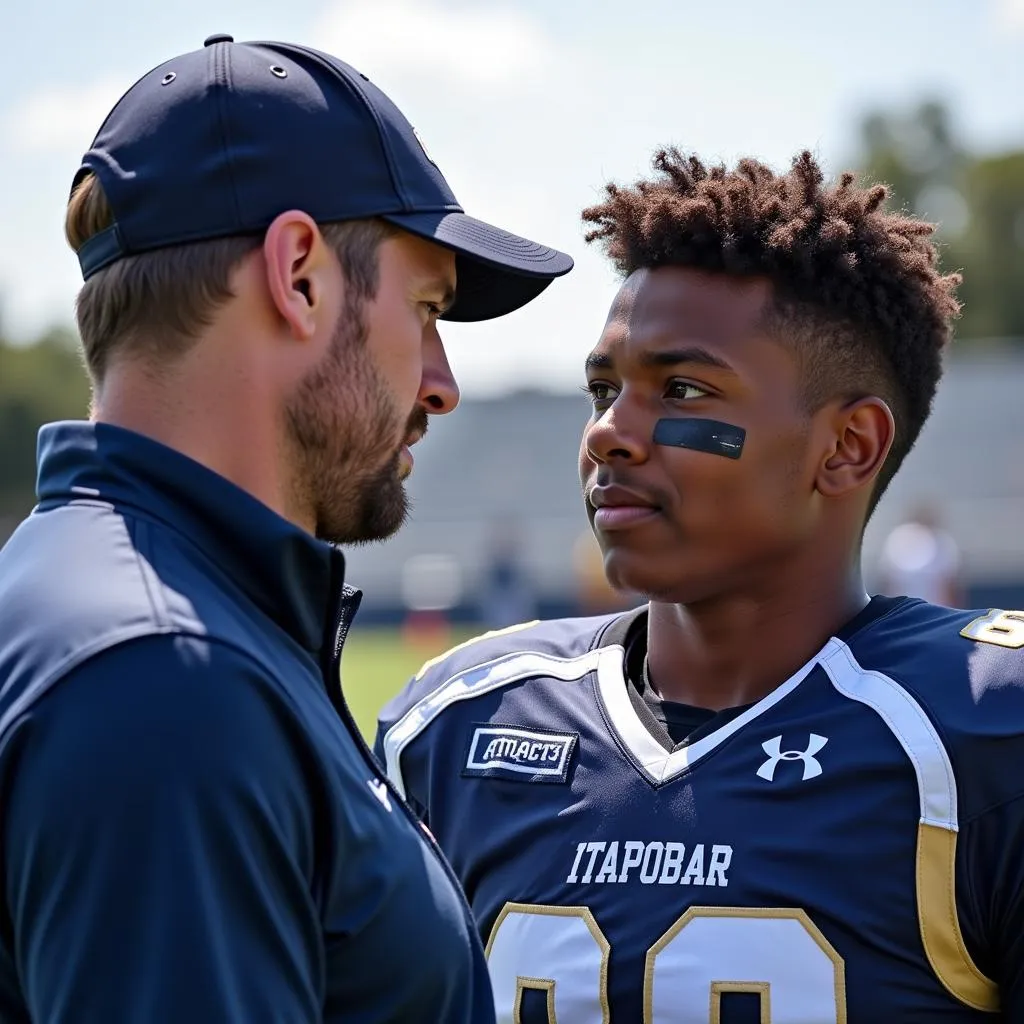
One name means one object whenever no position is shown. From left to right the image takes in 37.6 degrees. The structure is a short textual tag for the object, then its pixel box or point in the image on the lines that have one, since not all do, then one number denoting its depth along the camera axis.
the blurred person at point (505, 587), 20.25
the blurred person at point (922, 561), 14.11
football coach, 1.38
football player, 2.23
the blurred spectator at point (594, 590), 18.45
